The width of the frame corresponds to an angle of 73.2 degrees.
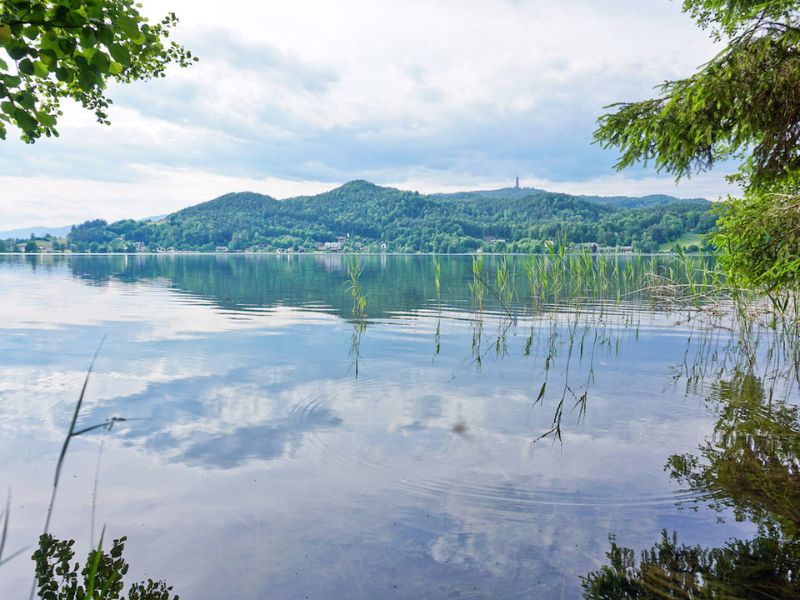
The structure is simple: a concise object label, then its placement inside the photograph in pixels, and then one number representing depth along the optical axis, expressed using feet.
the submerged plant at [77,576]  11.18
